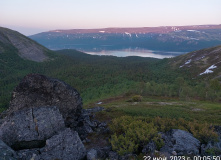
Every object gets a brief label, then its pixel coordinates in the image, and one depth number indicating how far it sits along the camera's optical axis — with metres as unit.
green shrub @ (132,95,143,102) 44.59
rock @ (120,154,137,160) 9.82
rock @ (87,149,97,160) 10.63
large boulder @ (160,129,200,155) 10.50
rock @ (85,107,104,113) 24.52
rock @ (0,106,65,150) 11.79
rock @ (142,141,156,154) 10.44
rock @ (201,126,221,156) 10.28
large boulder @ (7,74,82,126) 14.73
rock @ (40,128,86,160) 10.77
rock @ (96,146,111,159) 10.84
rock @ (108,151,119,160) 10.21
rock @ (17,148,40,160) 10.23
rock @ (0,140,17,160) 9.25
